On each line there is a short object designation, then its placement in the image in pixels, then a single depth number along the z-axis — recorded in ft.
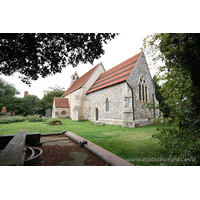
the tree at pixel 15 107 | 47.69
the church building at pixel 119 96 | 30.32
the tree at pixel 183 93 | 6.04
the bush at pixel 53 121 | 31.65
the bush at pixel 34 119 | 40.98
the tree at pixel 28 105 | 53.57
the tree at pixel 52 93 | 101.76
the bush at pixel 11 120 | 36.58
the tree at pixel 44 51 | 9.14
